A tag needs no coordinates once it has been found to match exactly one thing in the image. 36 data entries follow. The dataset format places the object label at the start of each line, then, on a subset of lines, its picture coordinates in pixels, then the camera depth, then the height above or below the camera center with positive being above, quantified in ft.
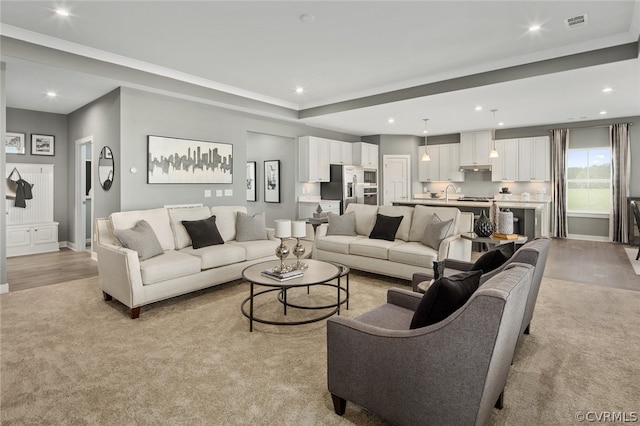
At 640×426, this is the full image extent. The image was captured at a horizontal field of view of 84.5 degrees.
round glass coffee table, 9.71 -1.98
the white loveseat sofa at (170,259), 11.00 -1.71
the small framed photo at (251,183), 27.68 +2.15
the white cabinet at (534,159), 26.61 +3.84
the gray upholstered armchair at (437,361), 4.39 -2.19
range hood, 29.19 +3.48
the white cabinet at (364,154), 28.84 +4.59
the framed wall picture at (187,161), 16.96 +2.58
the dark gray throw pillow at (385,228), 15.52 -0.82
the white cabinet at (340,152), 26.86 +4.53
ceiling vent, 10.97 +5.98
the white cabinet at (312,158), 24.76 +3.74
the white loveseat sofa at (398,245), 13.57 -1.50
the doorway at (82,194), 20.93 +1.03
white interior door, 31.14 +2.89
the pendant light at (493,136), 28.43 +5.92
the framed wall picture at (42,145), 20.84 +4.00
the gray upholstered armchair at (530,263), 7.48 -1.42
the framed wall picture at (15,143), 20.01 +3.92
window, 25.25 +2.08
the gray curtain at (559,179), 25.81 +2.18
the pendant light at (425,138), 24.15 +6.11
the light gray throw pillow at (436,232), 13.87 -0.90
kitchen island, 19.57 -0.07
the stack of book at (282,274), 10.12 -1.89
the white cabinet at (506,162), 27.91 +3.82
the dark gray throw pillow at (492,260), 8.22 -1.19
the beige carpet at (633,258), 16.55 -2.65
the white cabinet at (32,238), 19.86 -1.58
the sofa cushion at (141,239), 11.73 -0.98
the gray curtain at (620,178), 23.68 +2.07
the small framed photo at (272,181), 26.12 +2.18
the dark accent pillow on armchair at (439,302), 5.28 -1.41
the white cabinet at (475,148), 28.78 +5.13
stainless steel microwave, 29.32 +2.81
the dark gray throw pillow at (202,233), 14.02 -0.90
